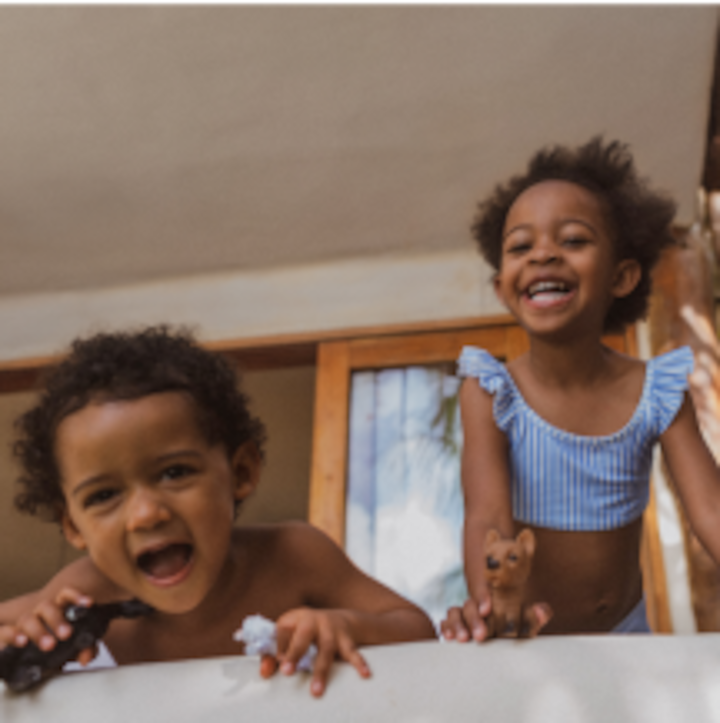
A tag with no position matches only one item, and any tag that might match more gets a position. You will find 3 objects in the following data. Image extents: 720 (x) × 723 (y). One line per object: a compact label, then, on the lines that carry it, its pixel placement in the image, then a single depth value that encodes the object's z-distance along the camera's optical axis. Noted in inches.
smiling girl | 58.8
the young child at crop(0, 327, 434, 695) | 49.1
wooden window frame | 122.5
